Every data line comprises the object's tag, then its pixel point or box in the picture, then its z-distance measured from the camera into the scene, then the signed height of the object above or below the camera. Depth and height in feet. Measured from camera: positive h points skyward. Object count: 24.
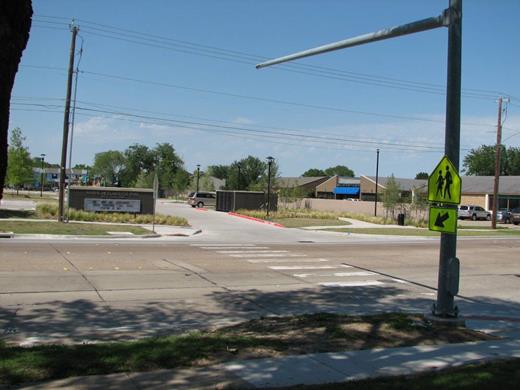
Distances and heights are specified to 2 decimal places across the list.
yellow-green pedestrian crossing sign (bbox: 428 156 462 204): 26.55 +1.21
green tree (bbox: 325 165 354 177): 638.90 +39.03
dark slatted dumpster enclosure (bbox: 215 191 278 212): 149.79 -0.19
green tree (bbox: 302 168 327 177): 627.01 +35.03
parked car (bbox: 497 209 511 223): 170.59 -1.40
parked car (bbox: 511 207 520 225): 164.04 -1.24
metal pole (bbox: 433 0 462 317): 26.37 +4.32
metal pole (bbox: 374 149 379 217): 157.84 +6.17
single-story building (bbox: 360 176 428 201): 304.71 +12.43
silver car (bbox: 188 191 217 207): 184.65 -0.58
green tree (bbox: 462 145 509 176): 362.33 +32.50
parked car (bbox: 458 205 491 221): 182.19 -0.81
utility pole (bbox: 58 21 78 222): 89.15 +8.48
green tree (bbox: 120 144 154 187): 481.05 +30.35
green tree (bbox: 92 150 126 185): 482.69 +25.29
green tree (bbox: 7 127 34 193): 187.11 +9.77
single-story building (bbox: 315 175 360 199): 315.99 +9.44
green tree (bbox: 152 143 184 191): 442.75 +32.05
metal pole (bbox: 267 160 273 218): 138.51 +0.16
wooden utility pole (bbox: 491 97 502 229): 128.67 +15.11
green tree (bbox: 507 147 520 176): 362.33 +34.00
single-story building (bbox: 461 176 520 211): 206.59 +7.15
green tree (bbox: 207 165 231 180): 470.39 +23.16
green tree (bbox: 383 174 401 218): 136.98 +2.38
